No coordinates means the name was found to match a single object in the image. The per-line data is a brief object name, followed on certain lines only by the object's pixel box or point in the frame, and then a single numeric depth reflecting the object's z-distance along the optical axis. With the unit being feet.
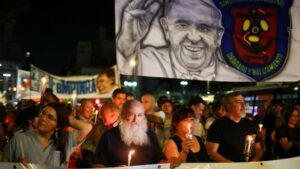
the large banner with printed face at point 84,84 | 27.20
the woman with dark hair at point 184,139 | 15.34
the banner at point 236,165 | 12.43
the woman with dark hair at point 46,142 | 13.24
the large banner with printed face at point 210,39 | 18.70
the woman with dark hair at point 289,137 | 22.45
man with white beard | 14.89
